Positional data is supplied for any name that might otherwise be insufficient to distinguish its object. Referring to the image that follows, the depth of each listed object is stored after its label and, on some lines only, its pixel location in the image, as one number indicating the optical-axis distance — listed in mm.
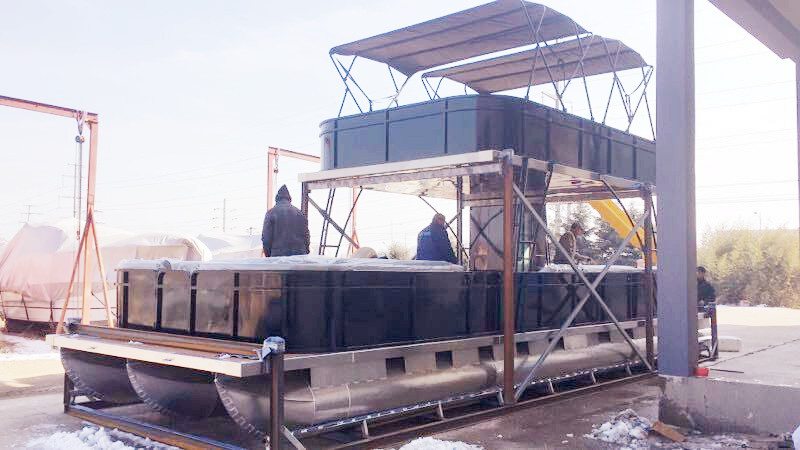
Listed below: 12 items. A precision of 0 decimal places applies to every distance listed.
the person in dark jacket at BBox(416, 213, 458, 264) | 9477
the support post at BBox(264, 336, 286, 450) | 5781
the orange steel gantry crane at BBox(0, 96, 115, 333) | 13359
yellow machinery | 18762
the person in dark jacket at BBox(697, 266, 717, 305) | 13484
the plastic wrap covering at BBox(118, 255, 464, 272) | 6688
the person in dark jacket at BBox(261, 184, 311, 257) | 8734
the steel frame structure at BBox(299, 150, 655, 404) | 8195
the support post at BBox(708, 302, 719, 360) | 10889
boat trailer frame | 5855
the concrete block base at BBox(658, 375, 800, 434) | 6922
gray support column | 7375
